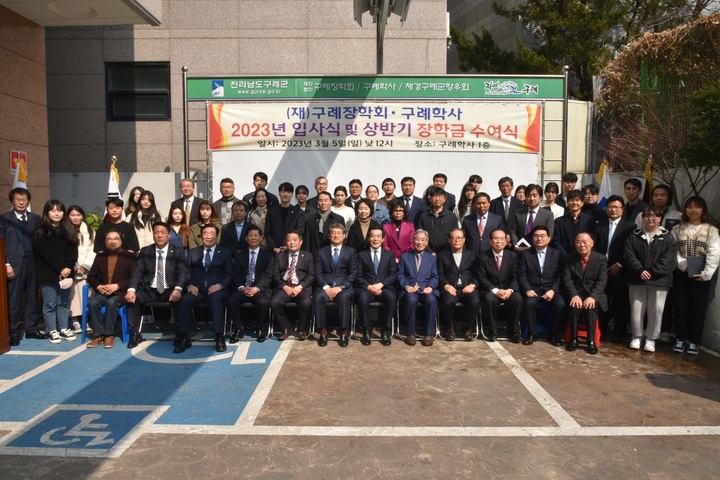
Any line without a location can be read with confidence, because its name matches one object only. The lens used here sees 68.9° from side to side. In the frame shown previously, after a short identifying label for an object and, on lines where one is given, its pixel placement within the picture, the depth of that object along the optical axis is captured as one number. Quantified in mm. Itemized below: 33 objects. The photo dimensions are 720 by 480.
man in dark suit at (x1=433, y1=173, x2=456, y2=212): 7301
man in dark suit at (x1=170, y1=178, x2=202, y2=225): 7133
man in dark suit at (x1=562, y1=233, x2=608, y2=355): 5684
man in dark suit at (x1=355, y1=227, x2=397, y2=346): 5957
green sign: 7797
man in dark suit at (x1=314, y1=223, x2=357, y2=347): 5934
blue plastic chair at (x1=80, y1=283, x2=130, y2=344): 5977
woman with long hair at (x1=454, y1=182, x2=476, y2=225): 7008
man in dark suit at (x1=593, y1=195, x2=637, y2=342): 5977
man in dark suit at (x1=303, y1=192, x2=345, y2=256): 6836
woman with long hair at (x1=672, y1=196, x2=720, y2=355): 5422
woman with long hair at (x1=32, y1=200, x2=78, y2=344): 5992
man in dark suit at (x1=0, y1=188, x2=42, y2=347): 5914
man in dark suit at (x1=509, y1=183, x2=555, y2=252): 6547
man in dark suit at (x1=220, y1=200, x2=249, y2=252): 6703
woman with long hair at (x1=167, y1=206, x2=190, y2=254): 6763
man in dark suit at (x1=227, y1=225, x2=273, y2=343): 6004
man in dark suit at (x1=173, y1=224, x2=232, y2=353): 5746
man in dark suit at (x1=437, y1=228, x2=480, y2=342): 6012
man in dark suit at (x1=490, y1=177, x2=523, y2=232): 7035
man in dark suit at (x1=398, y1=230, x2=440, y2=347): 5945
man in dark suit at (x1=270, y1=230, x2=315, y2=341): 6020
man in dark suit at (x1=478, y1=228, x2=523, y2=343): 5984
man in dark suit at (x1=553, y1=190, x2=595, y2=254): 6281
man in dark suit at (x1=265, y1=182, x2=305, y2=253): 6871
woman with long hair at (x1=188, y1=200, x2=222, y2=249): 6660
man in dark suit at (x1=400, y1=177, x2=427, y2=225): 7141
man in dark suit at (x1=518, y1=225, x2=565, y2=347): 5906
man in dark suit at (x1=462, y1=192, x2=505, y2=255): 6547
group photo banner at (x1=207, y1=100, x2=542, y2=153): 7883
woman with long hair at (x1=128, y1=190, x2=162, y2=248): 6844
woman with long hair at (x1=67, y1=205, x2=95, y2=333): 6305
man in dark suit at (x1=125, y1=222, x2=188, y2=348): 6016
